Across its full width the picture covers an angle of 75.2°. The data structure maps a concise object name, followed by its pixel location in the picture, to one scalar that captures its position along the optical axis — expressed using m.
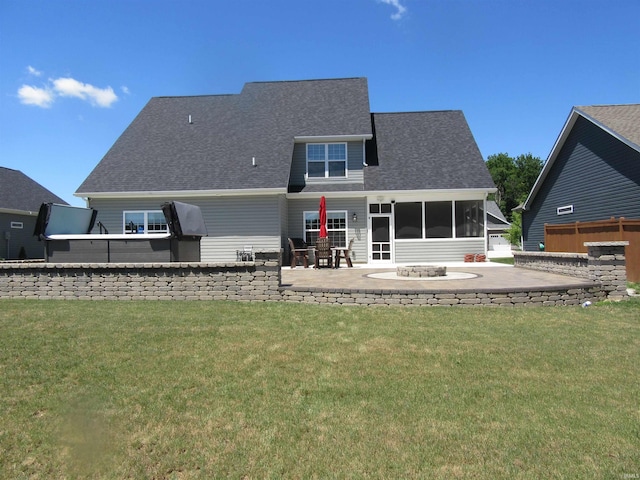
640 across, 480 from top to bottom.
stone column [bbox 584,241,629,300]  8.03
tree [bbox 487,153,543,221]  72.00
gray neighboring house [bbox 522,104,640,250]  14.64
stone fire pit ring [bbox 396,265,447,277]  10.21
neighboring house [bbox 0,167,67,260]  21.59
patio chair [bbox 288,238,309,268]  14.77
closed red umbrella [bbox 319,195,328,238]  14.55
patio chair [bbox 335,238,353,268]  14.22
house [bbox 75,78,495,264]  16.05
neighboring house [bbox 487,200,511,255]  42.11
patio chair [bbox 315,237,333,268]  13.79
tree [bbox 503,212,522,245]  32.56
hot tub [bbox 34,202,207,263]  9.03
